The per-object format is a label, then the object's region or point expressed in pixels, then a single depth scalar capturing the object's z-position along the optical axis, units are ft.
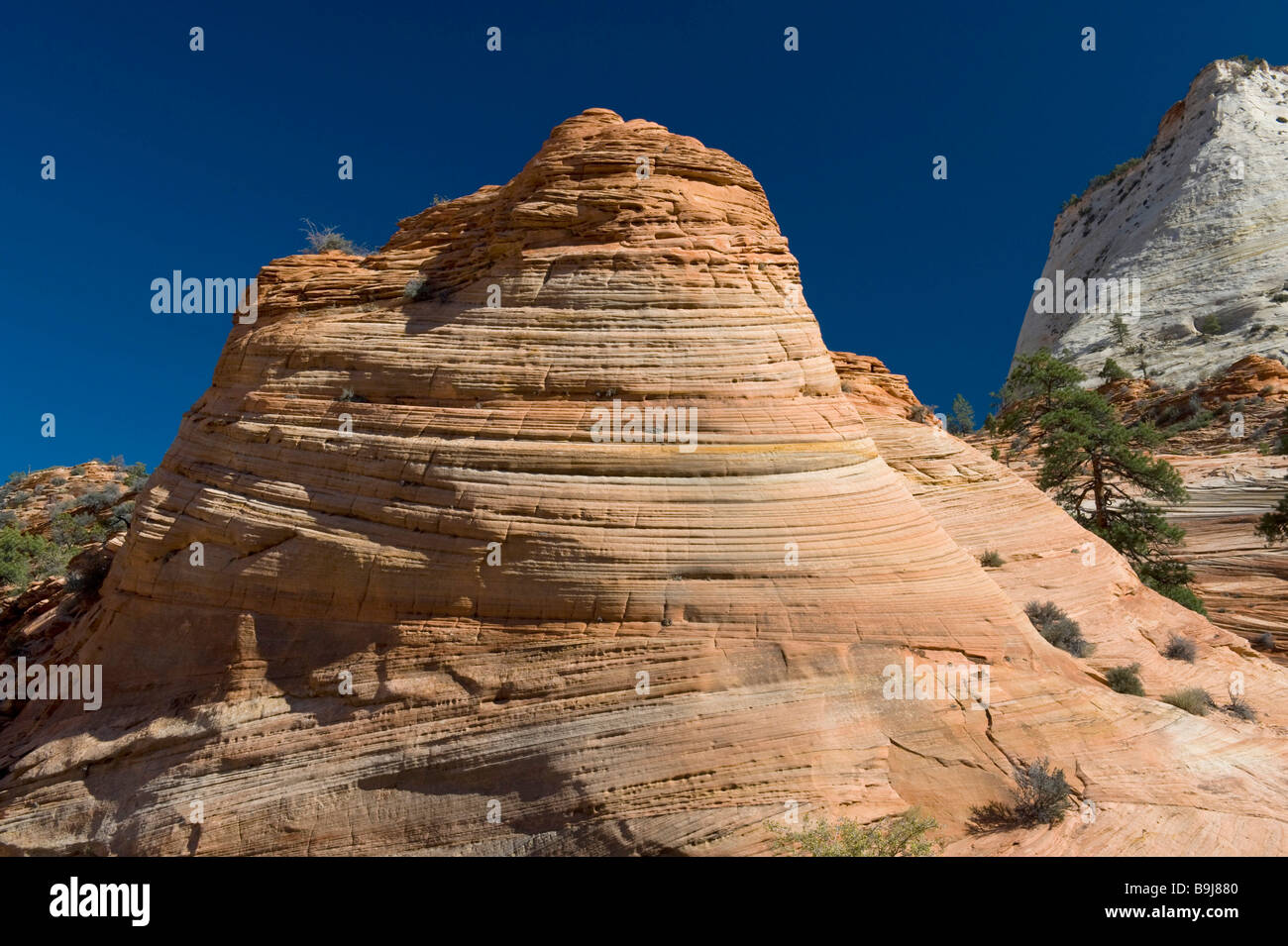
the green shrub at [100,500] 74.28
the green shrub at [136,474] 82.90
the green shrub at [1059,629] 38.09
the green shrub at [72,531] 67.05
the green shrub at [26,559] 55.83
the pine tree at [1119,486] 60.54
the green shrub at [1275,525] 58.34
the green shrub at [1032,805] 22.63
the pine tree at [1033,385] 101.24
